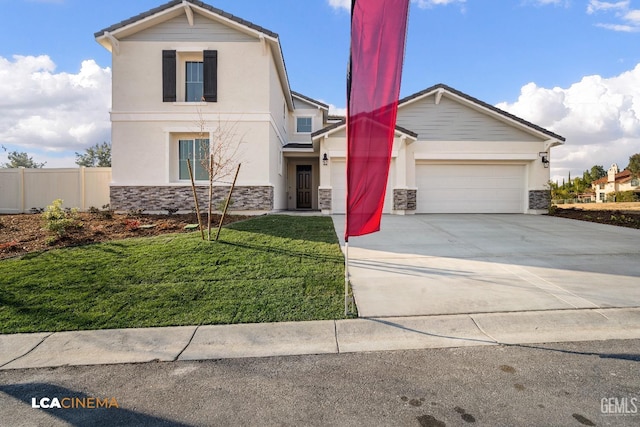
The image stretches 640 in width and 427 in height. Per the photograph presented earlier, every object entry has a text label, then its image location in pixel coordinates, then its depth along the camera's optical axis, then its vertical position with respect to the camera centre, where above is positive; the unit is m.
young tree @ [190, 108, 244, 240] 11.30 +2.13
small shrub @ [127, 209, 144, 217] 10.73 -0.46
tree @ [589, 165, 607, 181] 57.12 +6.09
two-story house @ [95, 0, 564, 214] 11.35 +3.26
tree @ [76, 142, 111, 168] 40.09 +5.47
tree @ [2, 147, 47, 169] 38.28 +4.56
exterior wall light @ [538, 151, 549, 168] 13.74 +1.98
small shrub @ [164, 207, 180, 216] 11.16 -0.39
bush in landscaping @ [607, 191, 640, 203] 27.47 +0.73
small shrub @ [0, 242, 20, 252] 6.35 -1.01
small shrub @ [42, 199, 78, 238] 6.95 -0.50
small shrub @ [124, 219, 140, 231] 8.27 -0.70
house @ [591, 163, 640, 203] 44.62 +3.33
